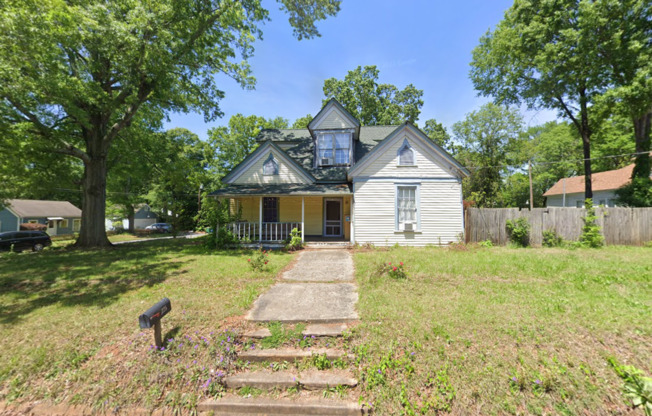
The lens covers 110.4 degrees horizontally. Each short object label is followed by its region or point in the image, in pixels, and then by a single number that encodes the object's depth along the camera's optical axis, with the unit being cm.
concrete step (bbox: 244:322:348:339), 385
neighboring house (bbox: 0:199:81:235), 2945
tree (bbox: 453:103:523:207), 2406
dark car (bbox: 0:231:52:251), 1600
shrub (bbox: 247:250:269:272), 771
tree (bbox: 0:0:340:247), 888
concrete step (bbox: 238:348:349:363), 349
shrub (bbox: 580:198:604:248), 1072
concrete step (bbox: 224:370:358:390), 309
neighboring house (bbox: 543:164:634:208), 2255
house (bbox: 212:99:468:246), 1222
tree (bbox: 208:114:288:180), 2744
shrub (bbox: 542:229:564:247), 1123
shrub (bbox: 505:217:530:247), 1122
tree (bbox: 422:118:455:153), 3190
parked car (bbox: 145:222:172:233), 3441
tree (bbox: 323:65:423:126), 2973
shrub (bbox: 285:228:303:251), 1176
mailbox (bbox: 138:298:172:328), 321
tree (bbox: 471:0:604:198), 1389
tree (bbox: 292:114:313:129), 3175
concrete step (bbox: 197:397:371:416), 280
